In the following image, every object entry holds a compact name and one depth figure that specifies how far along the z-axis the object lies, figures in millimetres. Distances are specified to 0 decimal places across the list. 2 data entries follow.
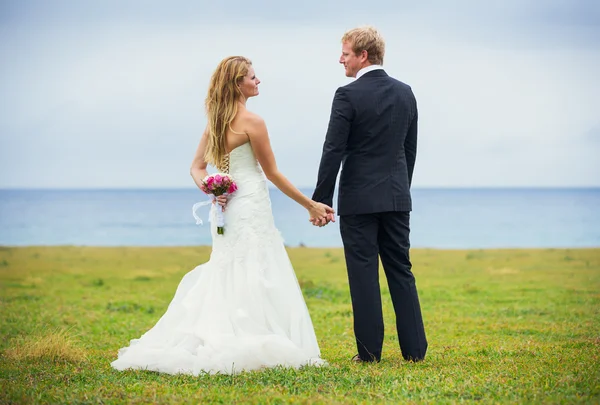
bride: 7195
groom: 7184
